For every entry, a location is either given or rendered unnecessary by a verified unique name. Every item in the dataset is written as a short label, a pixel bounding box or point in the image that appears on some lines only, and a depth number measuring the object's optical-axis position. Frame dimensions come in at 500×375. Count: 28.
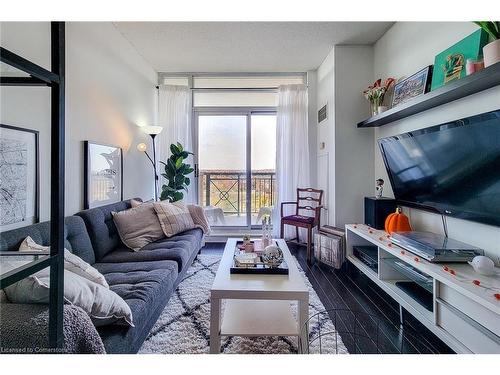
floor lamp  3.54
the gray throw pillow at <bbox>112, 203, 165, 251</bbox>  2.48
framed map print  1.53
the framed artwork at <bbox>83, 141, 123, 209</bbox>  2.45
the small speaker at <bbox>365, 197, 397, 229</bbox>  2.73
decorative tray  1.77
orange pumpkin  2.43
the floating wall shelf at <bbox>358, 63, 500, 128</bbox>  1.53
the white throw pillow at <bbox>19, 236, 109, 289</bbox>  1.32
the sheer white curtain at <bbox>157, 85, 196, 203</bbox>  4.20
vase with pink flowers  2.85
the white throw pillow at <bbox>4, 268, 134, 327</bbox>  1.01
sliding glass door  4.40
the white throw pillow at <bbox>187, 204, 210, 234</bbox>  3.25
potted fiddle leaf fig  3.74
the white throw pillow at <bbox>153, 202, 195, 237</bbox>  2.79
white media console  1.31
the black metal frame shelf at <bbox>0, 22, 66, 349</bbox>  0.83
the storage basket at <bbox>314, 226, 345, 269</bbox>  2.98
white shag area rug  1.64
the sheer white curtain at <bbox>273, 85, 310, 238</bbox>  4.14
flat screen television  1.55
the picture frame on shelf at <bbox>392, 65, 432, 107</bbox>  2.28
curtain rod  4.28
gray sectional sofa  1.35
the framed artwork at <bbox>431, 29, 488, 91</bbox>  1.75
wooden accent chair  3.41
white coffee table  1.50
